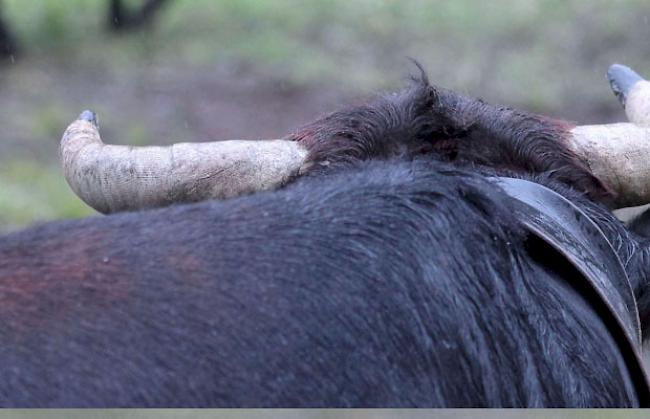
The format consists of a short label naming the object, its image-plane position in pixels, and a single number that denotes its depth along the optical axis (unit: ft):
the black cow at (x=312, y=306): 10.87
